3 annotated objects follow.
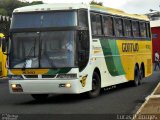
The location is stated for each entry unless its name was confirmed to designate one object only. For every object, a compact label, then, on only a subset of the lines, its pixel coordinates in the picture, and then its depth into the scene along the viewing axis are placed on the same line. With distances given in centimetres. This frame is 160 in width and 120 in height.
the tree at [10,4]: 9866
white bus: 1616
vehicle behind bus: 2928
